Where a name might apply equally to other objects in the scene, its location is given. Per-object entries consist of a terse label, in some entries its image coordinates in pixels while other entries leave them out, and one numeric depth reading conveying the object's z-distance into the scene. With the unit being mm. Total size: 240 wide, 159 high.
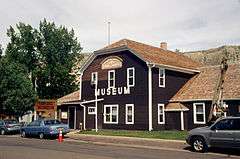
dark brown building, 24722
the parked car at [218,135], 12929
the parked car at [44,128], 21084
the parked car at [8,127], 25881
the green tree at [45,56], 40246
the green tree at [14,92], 32252
